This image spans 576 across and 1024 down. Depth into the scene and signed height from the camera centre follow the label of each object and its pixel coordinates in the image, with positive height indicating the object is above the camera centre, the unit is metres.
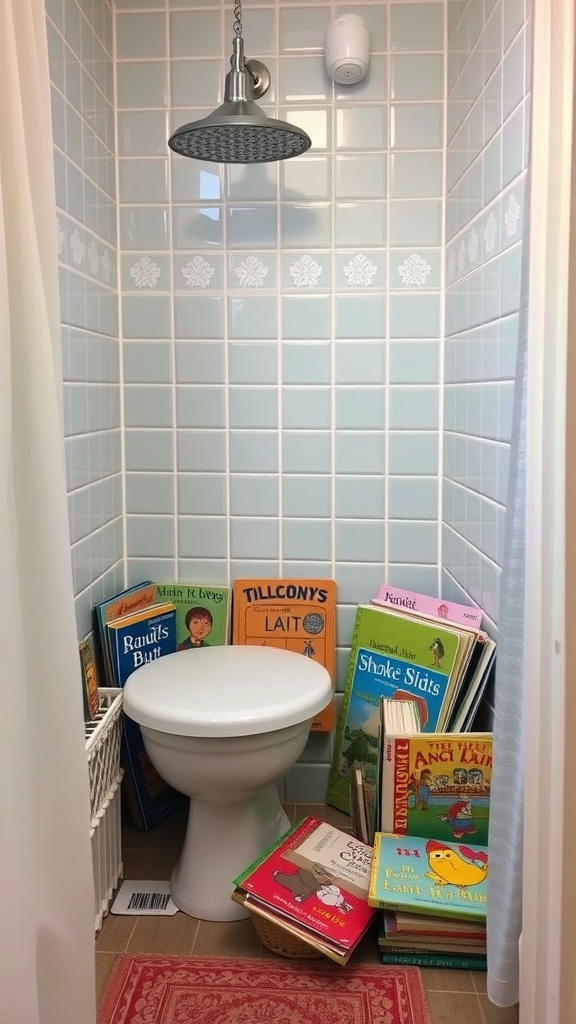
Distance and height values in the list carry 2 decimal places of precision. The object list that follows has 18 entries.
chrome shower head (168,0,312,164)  1.48 +0.48
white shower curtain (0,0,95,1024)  0.93 -0.25
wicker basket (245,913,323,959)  1.48 -0.94
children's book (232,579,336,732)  2.01 -0.51
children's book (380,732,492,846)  1.55 -0.70
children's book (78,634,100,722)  1.62 -0.54
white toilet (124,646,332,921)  1.52 -0.61
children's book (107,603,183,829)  1.83 -0.58
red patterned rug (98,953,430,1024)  1.36 -0.98
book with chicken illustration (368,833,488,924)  1.42 -0.82
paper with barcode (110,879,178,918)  1.64 -0.98
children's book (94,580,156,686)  1.81 -0.46
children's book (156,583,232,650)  2.02 -0.50
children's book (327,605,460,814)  1.77 -0.61
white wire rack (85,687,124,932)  1.56 -0.75
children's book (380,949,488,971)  1.46 -0.97
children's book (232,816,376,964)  1.43 -0.87
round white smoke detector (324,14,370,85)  1.80 +0.75
